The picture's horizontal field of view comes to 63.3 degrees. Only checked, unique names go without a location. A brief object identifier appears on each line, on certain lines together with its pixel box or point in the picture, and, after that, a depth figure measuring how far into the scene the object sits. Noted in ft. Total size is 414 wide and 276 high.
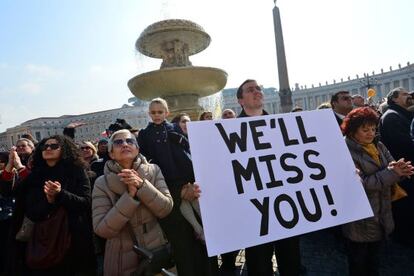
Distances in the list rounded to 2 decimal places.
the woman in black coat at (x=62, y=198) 9.64
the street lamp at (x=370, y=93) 35.63
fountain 32.96
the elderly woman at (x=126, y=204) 8.00
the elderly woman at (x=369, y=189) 9.44
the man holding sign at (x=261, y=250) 8.81
